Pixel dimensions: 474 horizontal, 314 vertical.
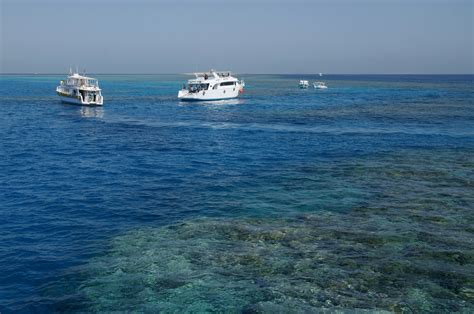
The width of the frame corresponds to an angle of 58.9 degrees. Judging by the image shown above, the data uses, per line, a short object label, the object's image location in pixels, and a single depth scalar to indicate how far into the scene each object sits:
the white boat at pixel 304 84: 157.12
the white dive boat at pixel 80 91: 78.12
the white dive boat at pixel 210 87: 91.25
